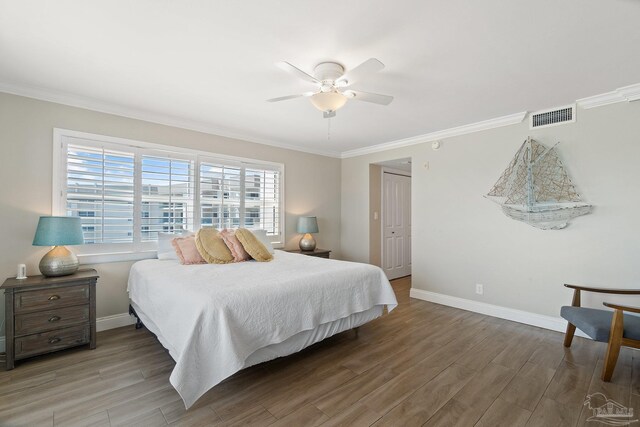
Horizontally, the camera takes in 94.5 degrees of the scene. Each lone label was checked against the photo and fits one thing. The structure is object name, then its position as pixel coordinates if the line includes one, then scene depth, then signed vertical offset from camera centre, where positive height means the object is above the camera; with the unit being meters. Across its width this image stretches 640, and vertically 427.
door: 5.59 -0.15
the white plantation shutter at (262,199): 4.43 +0.27
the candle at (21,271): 2.63 -0.50
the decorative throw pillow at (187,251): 3.18 -0.38
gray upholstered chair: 2.23 -0.86
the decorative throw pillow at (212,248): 3.23 -0.35
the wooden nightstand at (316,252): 4.67 -0.57
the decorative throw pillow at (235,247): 3.40 -0.36
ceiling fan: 2.31 +1.03
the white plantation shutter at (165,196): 3.50 +0.25
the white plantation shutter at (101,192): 3.07 +0.26
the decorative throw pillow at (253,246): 3.40 -0.35
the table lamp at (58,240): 2.62 -0.22
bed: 1.87 -0.71
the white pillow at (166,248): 3.40 -0.37
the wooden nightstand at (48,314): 2.41 -0.85
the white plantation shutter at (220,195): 3.97 +0.30
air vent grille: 3.15 +1.11
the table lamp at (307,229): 4.76 -0.20
